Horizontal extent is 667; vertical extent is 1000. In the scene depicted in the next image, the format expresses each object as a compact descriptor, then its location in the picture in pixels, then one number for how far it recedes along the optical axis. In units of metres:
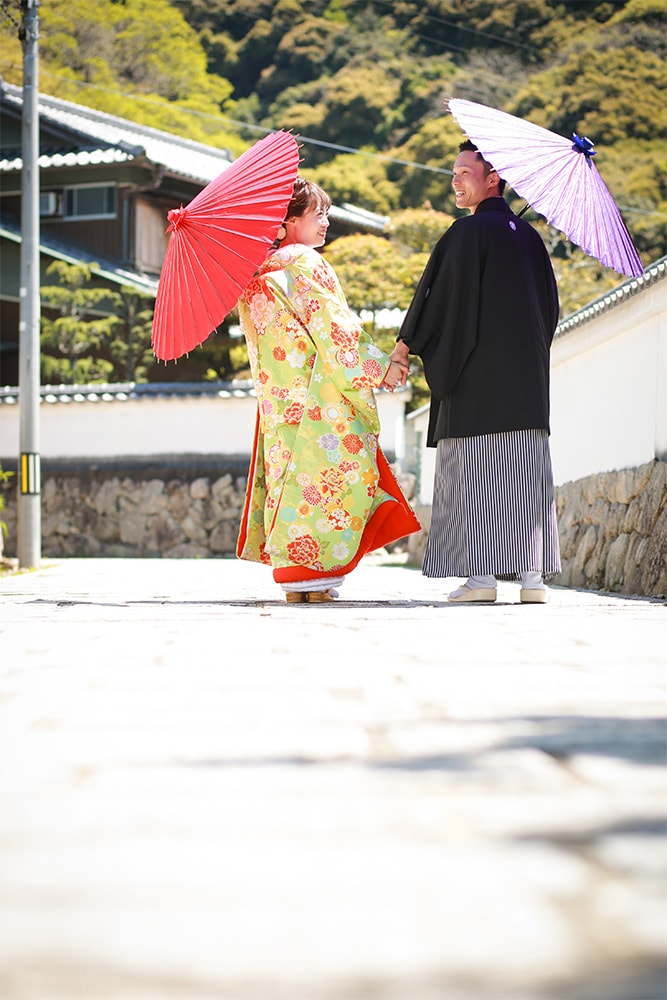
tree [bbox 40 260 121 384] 20.70
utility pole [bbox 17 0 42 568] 12.67
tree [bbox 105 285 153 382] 21.39
